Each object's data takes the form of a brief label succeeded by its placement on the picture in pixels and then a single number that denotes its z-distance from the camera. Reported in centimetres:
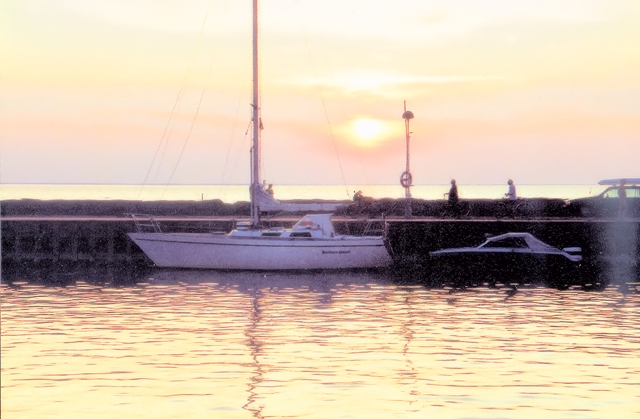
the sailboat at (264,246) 3800
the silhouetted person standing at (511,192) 5031
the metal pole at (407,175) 5006
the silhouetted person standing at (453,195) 4928
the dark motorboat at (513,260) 4006
